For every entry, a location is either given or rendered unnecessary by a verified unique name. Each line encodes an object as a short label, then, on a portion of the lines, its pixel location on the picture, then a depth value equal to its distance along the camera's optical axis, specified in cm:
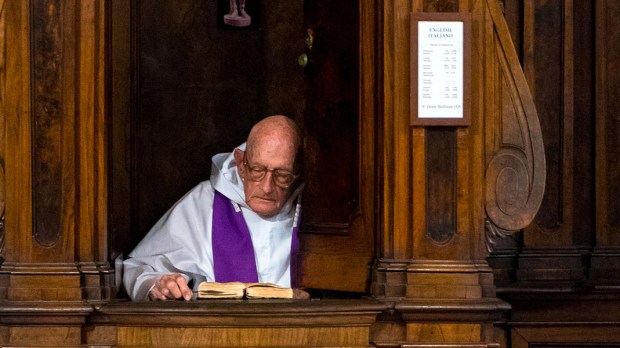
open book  995
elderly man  1112
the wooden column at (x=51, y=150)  939
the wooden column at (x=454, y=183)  947
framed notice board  952
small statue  1254
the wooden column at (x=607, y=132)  1191
